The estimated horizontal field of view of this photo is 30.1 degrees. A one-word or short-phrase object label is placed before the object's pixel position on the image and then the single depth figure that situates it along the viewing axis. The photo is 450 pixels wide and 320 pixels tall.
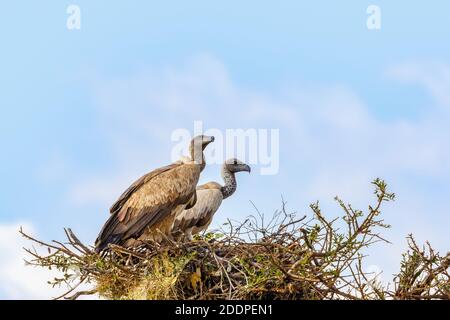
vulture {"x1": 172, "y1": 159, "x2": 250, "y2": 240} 11.80
